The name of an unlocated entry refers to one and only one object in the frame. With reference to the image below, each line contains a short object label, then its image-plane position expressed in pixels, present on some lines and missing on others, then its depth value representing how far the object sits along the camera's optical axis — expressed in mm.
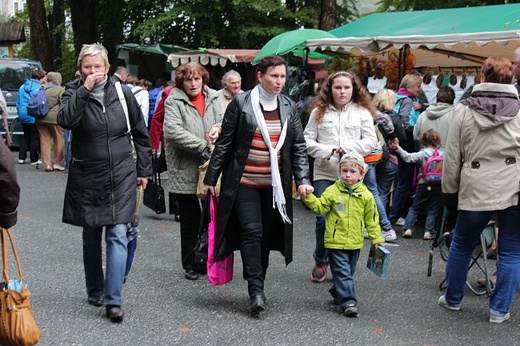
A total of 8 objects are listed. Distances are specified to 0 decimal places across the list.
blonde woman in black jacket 5617
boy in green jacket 6051
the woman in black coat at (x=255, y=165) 5914
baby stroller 6531
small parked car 19109
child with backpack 9188
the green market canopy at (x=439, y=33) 9828
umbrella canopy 12117
